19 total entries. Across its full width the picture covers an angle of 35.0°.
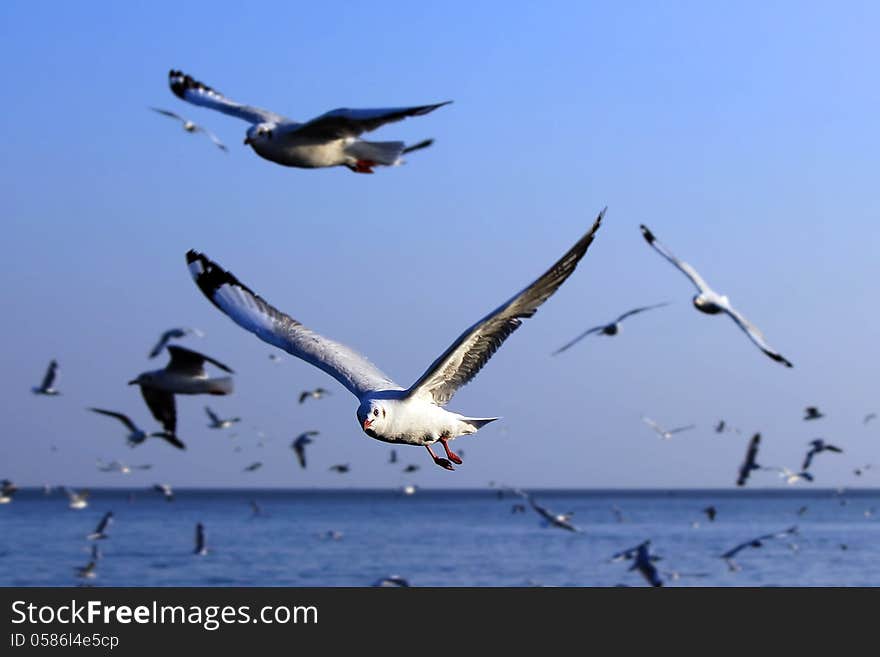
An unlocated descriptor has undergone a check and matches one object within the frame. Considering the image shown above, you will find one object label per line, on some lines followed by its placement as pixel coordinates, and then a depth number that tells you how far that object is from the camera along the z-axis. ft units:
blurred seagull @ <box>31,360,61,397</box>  76.18
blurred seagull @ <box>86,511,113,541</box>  96.66
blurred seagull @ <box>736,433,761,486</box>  81.41
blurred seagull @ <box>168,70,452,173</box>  40.24
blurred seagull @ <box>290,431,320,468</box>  95.97
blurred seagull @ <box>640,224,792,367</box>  55.26
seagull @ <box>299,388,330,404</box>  99.20
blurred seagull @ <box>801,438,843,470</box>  89.41
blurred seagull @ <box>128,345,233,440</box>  56.95
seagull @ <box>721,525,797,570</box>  81.87
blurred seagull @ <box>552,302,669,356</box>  72.02
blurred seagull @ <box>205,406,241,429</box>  87.84
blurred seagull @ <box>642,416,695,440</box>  89.92
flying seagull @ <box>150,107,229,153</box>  59.88
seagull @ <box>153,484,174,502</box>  111.24
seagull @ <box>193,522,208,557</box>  121.80
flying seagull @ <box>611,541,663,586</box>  78.74
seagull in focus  26.05
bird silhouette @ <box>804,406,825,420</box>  85.51
